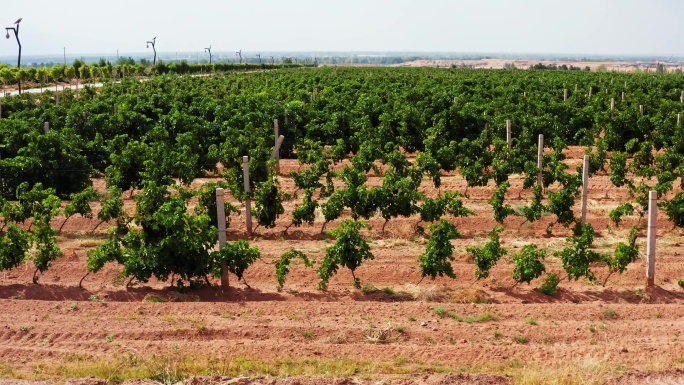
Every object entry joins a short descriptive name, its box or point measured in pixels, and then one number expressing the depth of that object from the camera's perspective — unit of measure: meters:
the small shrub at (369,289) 11.40
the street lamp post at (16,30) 59.97
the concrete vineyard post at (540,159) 17.03
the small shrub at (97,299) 10.63
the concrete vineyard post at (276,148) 20.30
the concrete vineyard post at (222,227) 11.33
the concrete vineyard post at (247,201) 14.64
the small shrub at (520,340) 9.21
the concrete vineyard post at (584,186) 14.70
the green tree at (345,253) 11.31
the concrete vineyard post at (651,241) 11.35
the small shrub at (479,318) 9.86
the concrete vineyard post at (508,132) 20.28
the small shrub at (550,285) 11.29
